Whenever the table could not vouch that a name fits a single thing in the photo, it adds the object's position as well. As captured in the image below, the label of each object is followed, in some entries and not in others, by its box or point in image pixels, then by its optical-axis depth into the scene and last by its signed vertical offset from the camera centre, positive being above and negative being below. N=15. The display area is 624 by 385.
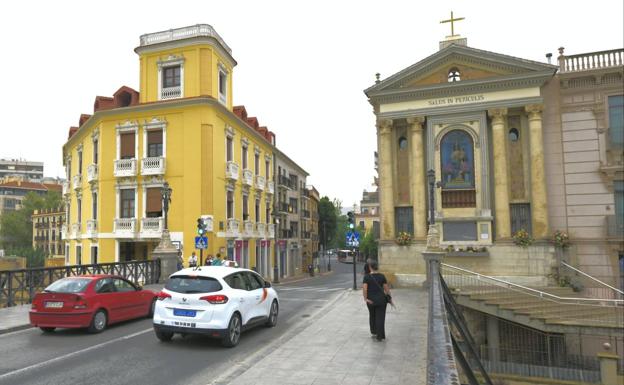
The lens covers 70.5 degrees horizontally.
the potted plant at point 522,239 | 20.45 -0.73
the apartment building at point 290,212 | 47.09 +1.80
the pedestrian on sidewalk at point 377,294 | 9.21 -1.44
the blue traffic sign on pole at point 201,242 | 21.14 -0.69
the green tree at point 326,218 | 77.50 +1.46
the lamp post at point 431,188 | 18.42 +1.53
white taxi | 8.95 -1.59
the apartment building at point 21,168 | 122.62 +17.75
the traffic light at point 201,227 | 21.64 +0.06
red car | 10.30 -1.77
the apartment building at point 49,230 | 77.31 +0.12
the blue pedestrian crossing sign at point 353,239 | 22.06 -0.66
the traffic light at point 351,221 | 22.72 +0.25
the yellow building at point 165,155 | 28.84 +5.05
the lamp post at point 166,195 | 21.16 +1.63
